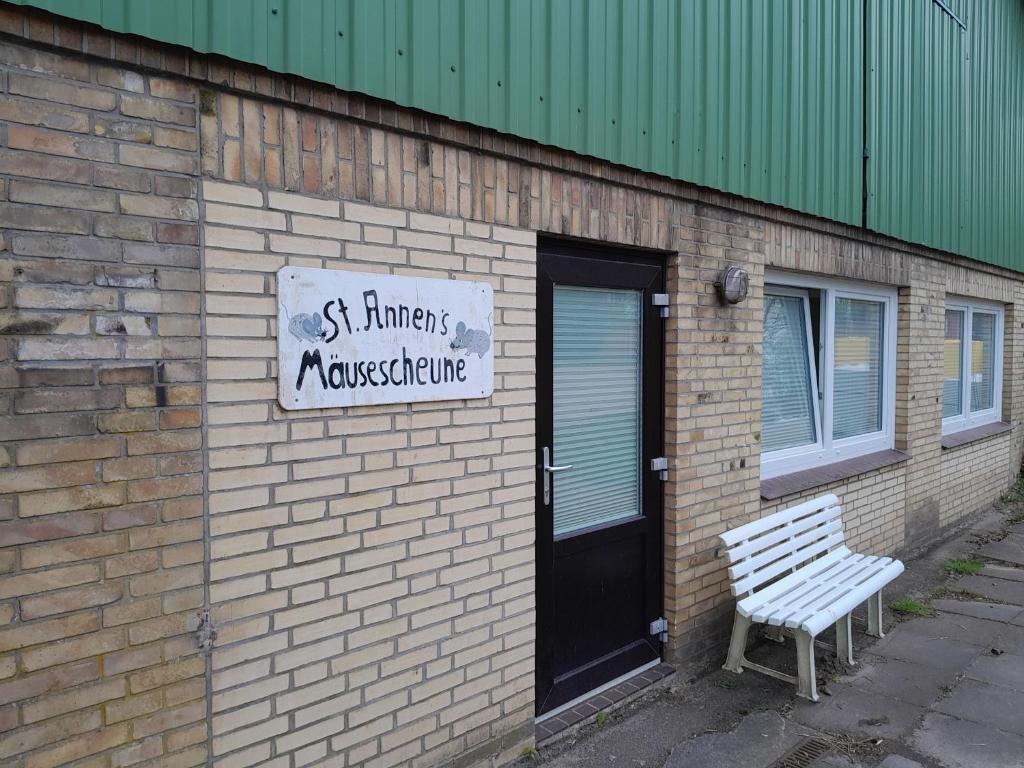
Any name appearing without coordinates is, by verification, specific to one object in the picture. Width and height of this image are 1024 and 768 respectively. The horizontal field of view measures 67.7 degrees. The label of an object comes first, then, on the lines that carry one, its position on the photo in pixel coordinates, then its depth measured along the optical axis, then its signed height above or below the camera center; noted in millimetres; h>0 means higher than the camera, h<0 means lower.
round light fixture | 4395 +458
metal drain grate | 3473 -1813
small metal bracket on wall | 2369 -837
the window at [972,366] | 8391 -20
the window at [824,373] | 5441 -70
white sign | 2574 +86
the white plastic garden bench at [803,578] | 4008 -1284
